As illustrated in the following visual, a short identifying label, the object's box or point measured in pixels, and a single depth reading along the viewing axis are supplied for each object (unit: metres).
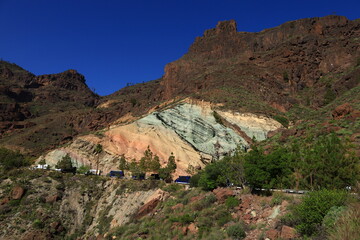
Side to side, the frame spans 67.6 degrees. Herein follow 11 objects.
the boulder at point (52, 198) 36.66
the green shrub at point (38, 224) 32.38
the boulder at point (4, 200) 35.47
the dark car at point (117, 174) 44.09
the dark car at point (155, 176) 42.50
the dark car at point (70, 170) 46.12
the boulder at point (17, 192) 36.09
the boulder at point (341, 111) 34.75
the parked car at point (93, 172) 46.20
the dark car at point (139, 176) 42.66
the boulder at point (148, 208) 29.18
